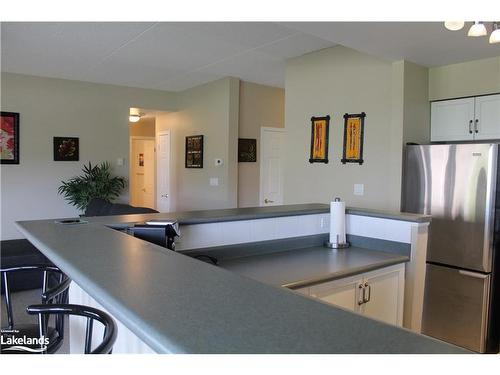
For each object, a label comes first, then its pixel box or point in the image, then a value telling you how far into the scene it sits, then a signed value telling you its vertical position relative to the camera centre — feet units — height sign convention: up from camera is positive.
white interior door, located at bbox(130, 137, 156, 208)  30.35 -0.62
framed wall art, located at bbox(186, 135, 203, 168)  21.01 +0.69
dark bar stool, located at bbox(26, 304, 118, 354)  3.08 -1.40
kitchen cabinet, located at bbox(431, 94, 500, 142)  11.65 +1.55
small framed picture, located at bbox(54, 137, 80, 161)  19.93 +0.62
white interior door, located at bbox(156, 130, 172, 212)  24.09 -0.55
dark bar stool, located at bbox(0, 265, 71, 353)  5.44 -2.16
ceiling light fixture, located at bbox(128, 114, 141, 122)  23.68 +2.60
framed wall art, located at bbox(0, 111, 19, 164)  18.49 +1.03
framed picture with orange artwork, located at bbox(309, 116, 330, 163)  14.34 +1.01
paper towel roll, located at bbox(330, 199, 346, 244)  8.95 -1.20
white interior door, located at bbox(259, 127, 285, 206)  20.53 +0.02
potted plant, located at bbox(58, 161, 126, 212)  19.86 -1.19
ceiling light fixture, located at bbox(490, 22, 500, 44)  7.28 +2.42
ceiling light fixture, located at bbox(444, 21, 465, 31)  6.92 +2.48
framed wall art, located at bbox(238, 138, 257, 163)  19.71 +0.75
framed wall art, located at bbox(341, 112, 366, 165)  13.32 +1.02
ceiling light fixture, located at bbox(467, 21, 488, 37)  7.08 +2.46
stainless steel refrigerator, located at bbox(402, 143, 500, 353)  10.43 -1.90
